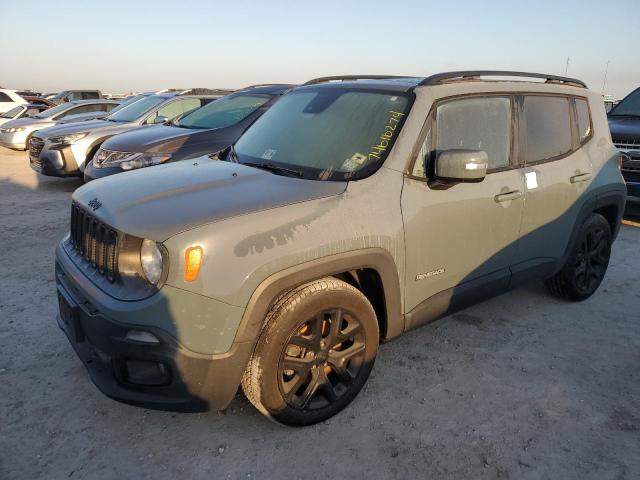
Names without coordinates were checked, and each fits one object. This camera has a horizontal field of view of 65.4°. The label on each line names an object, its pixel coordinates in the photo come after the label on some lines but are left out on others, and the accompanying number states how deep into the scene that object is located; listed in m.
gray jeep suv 2.19
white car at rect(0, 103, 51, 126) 16.42
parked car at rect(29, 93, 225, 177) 8.46
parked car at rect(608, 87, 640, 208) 6.64
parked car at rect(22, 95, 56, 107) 18.53
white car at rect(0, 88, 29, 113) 17.97
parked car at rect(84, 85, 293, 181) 6.30
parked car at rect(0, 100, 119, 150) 13.17
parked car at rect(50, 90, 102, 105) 20.45
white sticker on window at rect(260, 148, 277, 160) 3.19
